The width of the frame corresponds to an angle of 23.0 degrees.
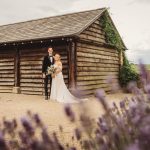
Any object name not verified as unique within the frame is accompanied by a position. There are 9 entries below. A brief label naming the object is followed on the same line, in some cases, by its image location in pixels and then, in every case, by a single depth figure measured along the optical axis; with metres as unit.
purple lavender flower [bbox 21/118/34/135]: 1.87
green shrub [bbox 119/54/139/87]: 20.28
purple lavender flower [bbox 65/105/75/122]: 1.85
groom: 14.50
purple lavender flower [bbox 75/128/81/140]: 2.53
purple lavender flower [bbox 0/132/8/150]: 1.76
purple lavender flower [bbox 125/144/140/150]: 1.44
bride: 14.38
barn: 16.11
